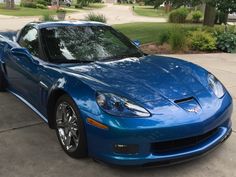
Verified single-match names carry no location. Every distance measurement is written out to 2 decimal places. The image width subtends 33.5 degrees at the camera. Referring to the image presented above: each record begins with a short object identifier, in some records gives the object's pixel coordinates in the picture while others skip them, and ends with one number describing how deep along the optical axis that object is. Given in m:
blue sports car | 3.43
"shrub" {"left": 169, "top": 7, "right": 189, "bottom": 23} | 25.48
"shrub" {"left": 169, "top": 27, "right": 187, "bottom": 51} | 11.24
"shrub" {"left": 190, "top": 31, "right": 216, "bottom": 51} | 11.72
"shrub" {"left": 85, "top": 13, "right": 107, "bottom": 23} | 16.19
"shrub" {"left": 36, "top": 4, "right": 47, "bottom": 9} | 45.16
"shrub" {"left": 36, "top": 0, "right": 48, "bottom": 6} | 48.78
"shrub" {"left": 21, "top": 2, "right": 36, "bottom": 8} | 44.80
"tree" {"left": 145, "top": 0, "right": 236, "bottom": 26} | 13.05
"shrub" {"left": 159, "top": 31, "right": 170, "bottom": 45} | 11.92
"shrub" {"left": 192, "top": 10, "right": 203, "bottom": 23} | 25.69
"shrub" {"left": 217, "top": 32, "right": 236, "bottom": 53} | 11.84
